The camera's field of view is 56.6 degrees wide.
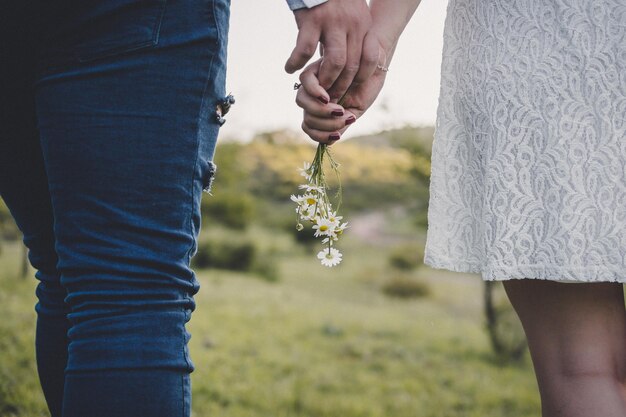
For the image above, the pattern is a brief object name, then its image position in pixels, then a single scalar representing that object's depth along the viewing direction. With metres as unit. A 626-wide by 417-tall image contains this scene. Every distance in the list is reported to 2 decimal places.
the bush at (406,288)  6.81
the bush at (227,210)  8.42
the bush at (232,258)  7.54
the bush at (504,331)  4.18
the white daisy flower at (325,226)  1.24
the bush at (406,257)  7.53
